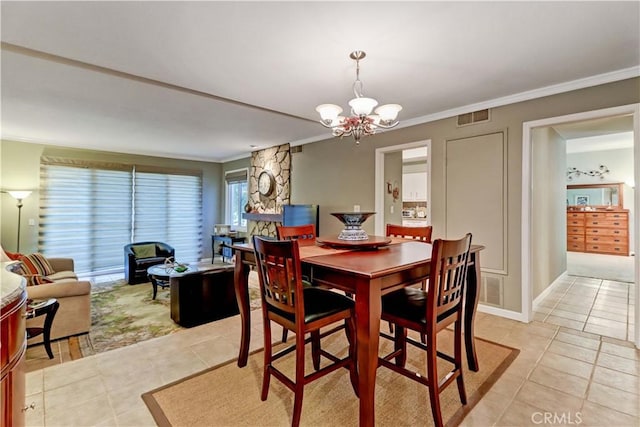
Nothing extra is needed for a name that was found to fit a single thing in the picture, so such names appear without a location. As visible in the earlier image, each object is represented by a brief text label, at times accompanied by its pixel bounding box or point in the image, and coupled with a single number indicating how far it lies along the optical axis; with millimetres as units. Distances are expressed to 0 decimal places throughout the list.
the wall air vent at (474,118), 3430
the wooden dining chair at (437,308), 1590
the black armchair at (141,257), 4996
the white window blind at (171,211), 6258
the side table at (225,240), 6406
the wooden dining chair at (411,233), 2816
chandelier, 2273
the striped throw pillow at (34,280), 2938
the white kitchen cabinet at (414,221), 6844
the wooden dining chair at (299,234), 2585
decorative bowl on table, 2332
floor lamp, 4641
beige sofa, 2719
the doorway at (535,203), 2629
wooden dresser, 6852
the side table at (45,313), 2420
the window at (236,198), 7166
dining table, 1463
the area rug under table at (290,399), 1724
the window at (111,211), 5293
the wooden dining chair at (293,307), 1579
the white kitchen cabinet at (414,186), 7172
